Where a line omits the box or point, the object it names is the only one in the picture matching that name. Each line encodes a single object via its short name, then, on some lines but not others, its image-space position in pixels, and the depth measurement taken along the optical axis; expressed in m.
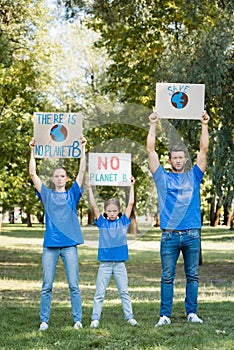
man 11.56
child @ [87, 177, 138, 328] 11.71
